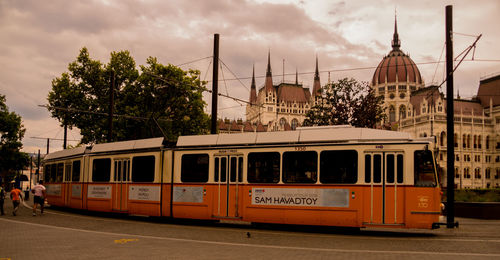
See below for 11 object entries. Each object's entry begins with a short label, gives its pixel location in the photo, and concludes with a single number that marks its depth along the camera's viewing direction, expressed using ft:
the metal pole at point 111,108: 92.07
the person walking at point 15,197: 66.95
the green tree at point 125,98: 129.70
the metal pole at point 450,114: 53.62
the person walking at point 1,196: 68.50
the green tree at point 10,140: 165.78
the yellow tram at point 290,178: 42.63
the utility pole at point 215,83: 65.14
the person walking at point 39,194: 65.77
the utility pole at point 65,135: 140.13
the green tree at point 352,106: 117.29
